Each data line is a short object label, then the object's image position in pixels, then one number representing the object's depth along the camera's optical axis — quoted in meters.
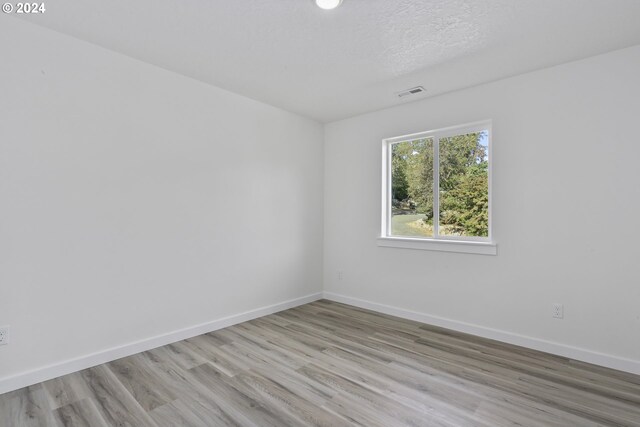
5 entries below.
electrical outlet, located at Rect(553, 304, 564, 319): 2.69
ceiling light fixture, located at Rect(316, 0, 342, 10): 1.92
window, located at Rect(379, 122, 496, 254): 3.21
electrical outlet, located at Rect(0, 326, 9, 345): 2.07
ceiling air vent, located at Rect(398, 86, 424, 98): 3.22
